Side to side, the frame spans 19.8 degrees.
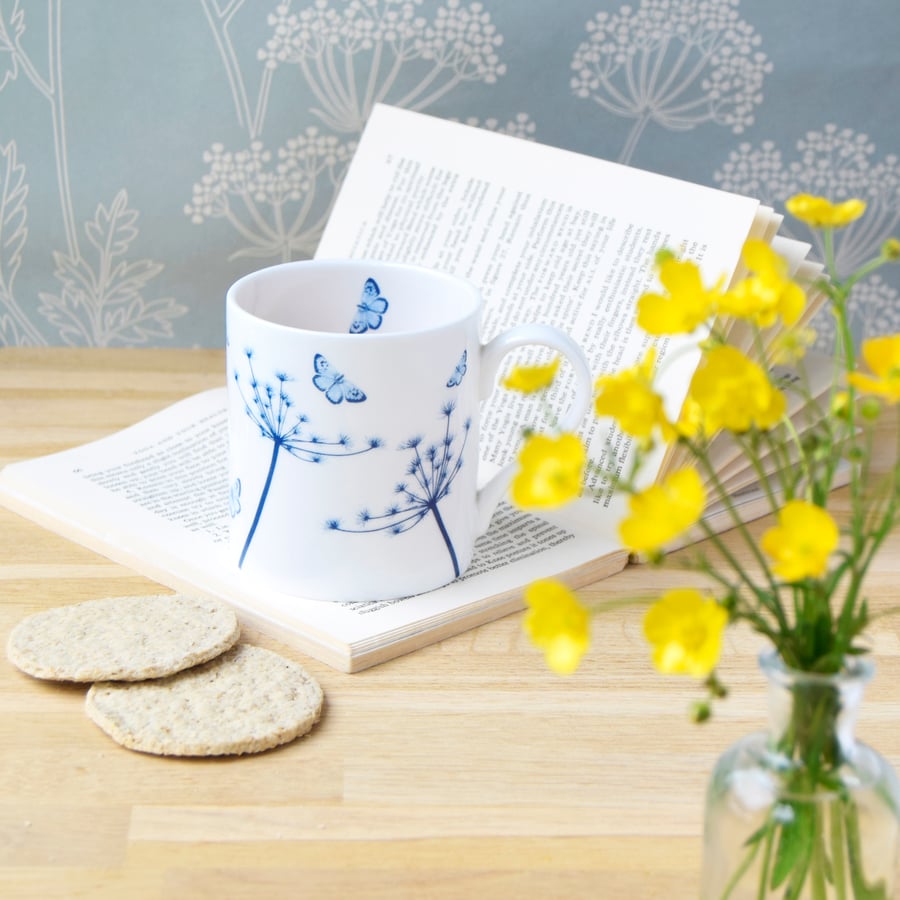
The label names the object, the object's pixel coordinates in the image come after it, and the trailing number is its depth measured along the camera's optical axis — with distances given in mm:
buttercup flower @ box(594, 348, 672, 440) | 587
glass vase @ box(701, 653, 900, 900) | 621
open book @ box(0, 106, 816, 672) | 797
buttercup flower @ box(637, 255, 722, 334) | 598
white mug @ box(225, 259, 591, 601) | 767
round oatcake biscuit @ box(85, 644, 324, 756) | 720
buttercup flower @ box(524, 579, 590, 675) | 587
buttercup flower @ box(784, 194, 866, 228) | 606
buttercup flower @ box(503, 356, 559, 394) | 601
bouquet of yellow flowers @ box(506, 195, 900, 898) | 583
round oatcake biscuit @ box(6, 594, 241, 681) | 744
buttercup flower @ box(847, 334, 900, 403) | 591
